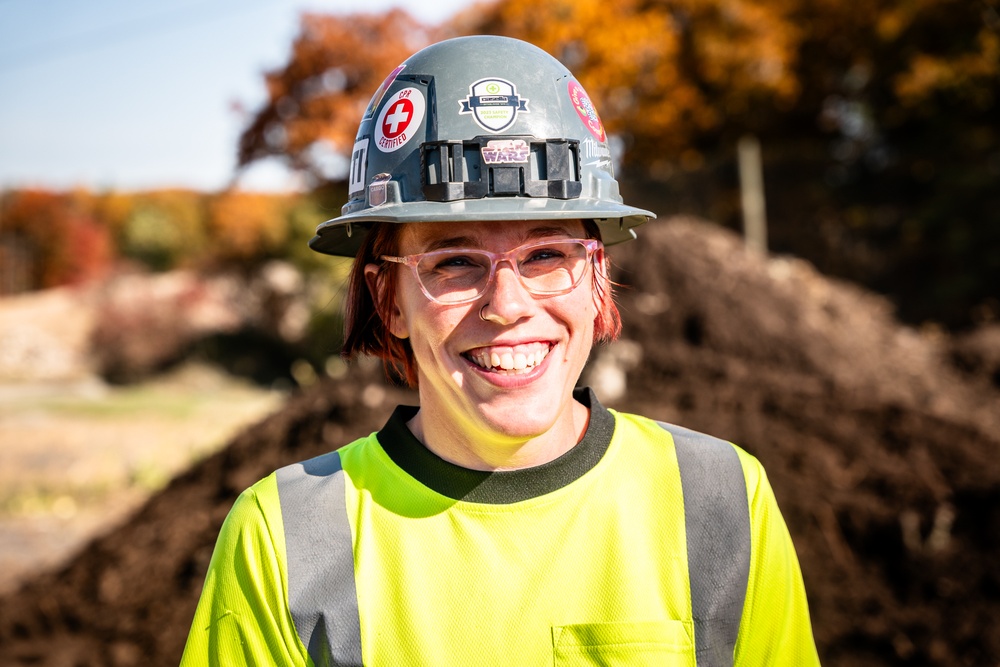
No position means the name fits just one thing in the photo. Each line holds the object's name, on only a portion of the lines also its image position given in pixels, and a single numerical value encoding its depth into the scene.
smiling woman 1.71
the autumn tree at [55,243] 43.06
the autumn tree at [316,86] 15.99
